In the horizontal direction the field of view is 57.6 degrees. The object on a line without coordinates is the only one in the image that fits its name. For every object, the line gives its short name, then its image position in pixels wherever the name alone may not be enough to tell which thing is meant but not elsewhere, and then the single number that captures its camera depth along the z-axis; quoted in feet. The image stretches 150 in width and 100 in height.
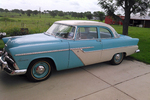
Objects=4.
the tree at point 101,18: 150.92
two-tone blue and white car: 10.77
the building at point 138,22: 89.27
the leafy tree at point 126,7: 30.37
